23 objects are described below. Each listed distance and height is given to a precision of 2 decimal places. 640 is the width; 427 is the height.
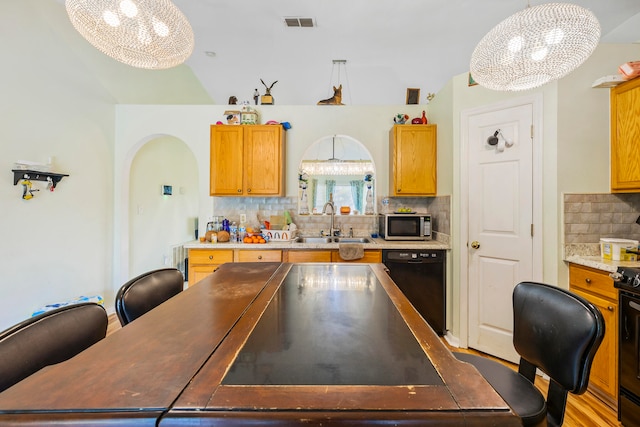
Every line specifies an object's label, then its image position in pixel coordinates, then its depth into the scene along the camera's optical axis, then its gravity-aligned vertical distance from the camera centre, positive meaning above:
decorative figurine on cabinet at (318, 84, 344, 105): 3.56 +1.50
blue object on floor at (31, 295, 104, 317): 2.61 -0.91
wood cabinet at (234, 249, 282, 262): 2.98 -0.44
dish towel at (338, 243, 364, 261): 2.86 -0.37
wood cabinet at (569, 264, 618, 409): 1.81 -0.83
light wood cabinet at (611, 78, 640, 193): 2.04 +0.61
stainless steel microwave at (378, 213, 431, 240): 3.14 -0.12
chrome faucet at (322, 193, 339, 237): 3.53 -0.03
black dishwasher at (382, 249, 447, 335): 2.88 -0.66
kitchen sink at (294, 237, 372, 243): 3.41 -0.31
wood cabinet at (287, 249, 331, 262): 2.94 -0.44
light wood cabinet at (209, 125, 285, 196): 3.25 +0.65
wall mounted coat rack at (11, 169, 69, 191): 2.42 +0.36
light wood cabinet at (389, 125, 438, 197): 3.21 +0.66
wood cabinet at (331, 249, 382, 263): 2.93 -0.44
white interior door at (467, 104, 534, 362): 2.42 -0.05
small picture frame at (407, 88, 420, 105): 3.53 +1.54
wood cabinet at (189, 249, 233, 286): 2.97 -0.49
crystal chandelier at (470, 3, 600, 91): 1.38 +0.92
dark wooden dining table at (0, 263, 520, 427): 0.55 -0.40
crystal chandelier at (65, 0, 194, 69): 1.35 +0.97
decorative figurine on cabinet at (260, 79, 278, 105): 3.53 +1.49
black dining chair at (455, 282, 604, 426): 1.00 -0.54
